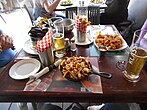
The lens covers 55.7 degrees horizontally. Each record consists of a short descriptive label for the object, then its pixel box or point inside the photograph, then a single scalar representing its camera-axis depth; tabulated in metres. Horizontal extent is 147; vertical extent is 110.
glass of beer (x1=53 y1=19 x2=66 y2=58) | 1.06
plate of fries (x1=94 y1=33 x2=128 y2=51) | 1.09
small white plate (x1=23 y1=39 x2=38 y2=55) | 1.09
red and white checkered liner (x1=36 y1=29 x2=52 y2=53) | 0.87
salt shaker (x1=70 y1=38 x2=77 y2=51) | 1.10
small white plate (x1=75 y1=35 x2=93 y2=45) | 1.18
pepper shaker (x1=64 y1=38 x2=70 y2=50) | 1.10
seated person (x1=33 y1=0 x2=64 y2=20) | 2.04
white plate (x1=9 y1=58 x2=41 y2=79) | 0.89
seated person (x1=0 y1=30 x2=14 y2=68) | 1.32
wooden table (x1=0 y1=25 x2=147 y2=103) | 0.75
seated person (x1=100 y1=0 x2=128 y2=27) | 2.25
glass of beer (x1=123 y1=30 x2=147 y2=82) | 0.79
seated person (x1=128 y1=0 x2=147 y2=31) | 1.99
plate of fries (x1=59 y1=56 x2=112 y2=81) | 0.81
